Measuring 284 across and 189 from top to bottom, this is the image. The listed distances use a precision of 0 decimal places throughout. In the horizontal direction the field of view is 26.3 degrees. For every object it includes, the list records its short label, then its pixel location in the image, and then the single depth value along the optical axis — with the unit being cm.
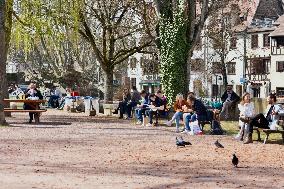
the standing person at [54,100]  4383
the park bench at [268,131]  1705
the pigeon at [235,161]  1239
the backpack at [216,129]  2052
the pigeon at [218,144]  1594
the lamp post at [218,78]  6451
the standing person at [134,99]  2986
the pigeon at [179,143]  1614
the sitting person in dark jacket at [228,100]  2804
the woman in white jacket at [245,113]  1809
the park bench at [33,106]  2373
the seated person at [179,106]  2183
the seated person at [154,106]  2400
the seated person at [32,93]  2532
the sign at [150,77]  7375
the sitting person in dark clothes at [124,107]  2985
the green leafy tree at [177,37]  2995
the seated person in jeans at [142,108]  2514
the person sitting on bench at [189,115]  2082
